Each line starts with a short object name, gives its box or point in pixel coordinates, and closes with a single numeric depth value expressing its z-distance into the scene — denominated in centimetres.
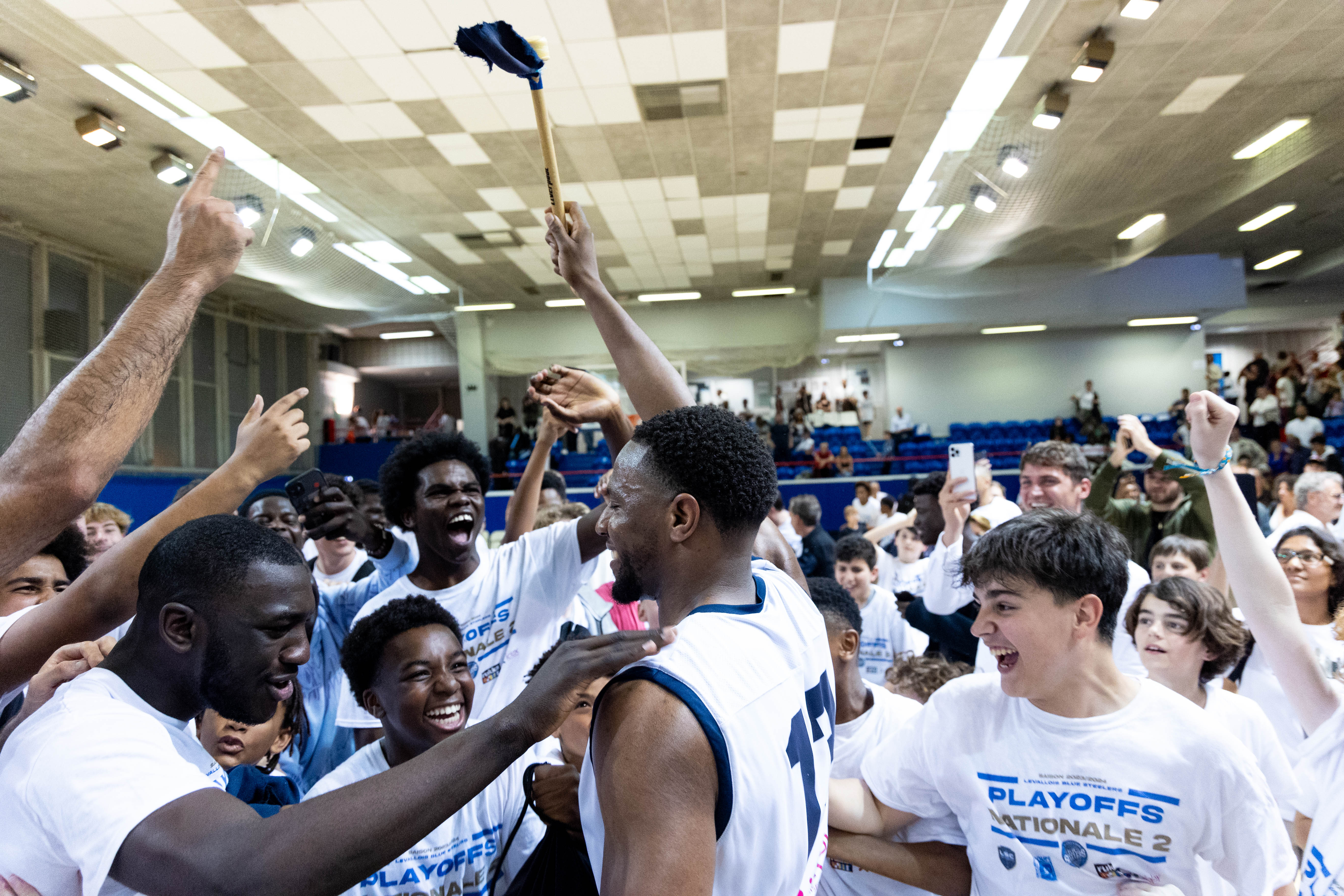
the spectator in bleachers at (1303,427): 1198
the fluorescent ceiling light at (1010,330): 1681
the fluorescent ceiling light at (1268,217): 1300
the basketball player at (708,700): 108
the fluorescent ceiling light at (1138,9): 675
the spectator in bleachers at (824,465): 1435
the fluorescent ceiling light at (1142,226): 1222
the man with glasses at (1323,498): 520
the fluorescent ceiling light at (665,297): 1652
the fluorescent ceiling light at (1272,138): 974
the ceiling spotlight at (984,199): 947
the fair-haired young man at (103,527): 424
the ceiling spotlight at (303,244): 1050
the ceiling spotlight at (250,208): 949
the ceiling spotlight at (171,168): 982
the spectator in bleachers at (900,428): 1614
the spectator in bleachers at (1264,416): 1298
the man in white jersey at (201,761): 109
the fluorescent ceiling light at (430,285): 1478
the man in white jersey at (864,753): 195
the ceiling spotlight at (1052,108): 858
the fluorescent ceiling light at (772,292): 1667
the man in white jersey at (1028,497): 367
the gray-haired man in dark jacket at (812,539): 712
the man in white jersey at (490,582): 268
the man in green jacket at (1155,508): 444
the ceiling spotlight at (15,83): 745
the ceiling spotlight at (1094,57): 766
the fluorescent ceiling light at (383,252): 1272
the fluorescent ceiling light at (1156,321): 1659
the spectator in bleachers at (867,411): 1836
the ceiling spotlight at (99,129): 862
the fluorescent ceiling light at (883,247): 1312
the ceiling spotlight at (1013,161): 913
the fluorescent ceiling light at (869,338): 1703
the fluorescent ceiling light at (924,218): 1097
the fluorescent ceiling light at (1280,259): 1537
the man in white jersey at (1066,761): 168
